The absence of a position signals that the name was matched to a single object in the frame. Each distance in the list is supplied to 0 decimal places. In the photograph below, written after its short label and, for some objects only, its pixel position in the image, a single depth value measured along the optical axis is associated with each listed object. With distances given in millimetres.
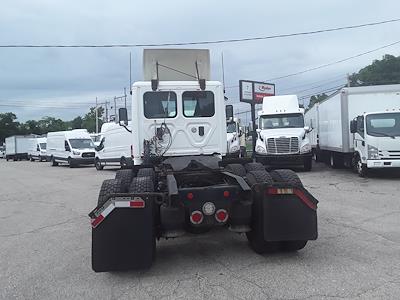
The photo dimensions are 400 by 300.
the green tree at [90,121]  107125
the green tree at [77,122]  129875
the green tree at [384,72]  62406
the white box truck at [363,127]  15641
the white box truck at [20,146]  59250
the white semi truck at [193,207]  5559
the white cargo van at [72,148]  34075
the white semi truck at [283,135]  19469
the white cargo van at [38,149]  47953
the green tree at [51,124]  122812
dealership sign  37969
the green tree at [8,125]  110500
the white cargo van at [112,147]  23975
